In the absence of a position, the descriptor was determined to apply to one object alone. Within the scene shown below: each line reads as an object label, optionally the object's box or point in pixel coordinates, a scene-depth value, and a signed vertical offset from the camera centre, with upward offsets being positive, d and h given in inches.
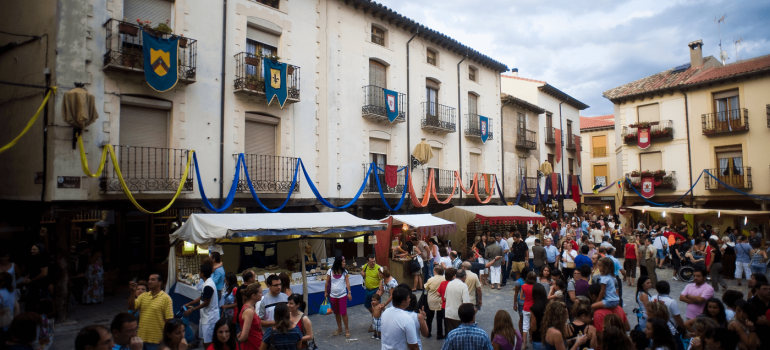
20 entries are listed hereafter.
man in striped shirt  243.3 -64.1
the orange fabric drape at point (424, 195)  685.3 +3.3
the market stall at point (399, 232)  531.9 -47.5
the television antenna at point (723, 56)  1129.4 +360.4
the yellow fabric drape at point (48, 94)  387.6 +96.1
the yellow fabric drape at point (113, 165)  386.3 +29.8
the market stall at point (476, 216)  681.0 -31.6
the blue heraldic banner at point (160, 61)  429.7 +139.7
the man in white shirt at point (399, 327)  206.2 -62.1
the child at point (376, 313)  324.2 -88.0
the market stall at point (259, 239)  376.2 -39.4
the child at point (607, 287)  259.3 -59.9
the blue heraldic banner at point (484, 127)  872.3 +140.3
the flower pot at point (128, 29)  422.6 +167.6
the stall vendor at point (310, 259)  506.5 -76.7
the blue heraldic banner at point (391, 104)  684.1 +148.7
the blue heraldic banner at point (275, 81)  525.0 +144.8
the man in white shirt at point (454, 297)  289.3 -67.6
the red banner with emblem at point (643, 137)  1037.2 +140.2
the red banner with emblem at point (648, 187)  1029.2 +19.3
